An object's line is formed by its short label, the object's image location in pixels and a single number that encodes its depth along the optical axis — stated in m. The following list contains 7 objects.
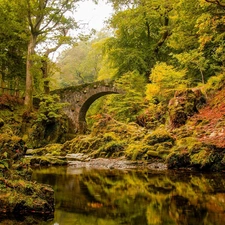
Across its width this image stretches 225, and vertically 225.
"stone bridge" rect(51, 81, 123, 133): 22.08
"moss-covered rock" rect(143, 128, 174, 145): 9.75
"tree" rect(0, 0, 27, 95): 17.48
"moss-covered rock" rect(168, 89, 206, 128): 11.39
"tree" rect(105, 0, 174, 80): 20.16
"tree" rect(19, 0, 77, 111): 16.70
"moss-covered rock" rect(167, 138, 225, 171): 7.14
